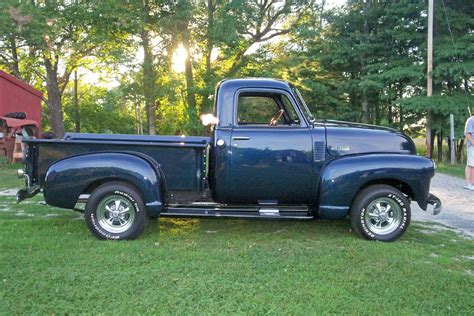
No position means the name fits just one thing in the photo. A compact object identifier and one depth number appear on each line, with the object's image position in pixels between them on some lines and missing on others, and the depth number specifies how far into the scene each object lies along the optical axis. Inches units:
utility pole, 649.0
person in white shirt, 393.1
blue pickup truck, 213.8
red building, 689.8
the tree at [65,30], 743.1
